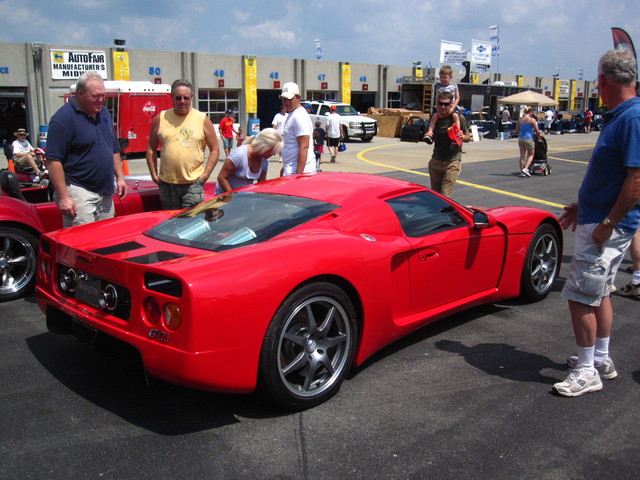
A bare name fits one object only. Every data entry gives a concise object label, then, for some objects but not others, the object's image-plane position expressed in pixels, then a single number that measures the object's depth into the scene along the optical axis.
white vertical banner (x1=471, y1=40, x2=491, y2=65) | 48.12
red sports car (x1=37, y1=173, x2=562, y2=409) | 2.70
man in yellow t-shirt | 5.24
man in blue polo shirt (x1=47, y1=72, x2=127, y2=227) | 4.41
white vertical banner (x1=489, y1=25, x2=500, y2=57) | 50.88
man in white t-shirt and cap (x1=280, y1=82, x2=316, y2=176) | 5.83
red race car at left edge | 4.89
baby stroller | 15.06
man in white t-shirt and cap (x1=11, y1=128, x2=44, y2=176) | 11.52
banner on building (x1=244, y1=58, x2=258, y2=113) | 35.72
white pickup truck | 27.41
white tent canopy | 29.33
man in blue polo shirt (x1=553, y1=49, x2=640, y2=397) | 3.05
